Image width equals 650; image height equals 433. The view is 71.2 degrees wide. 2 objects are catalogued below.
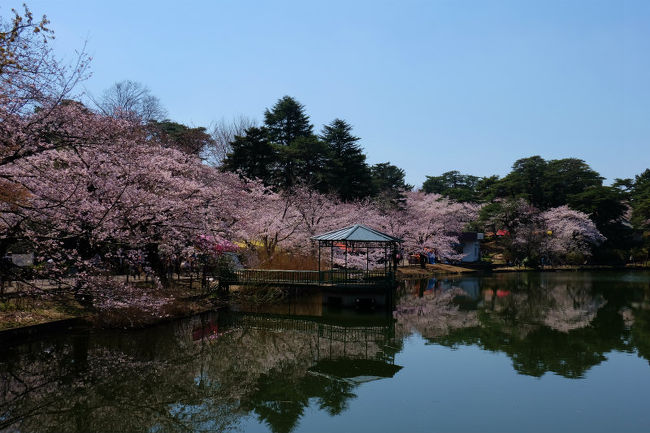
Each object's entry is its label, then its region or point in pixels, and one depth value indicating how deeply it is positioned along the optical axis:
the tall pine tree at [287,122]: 44.94
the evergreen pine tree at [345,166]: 41.47
